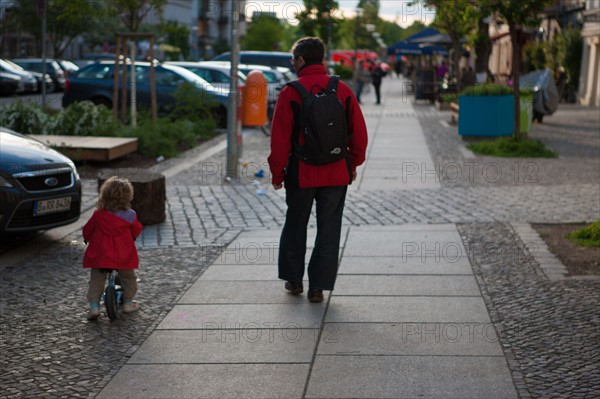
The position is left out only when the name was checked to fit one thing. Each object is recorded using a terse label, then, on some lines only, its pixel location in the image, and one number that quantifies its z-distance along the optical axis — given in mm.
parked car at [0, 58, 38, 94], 42469
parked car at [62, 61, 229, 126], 24484
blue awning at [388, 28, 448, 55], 42094
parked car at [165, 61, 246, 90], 26984
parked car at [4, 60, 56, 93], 45031
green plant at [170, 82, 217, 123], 22969
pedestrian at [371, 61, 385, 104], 39969
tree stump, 10984
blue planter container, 21891
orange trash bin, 19000
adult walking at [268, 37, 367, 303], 7203
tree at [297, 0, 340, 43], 53500
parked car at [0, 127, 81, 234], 9523
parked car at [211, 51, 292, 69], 39781
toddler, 6992
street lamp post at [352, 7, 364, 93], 43375
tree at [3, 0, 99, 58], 52344
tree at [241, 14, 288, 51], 77250
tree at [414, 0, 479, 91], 20953
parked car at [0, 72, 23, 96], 41062
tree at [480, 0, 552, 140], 19438
